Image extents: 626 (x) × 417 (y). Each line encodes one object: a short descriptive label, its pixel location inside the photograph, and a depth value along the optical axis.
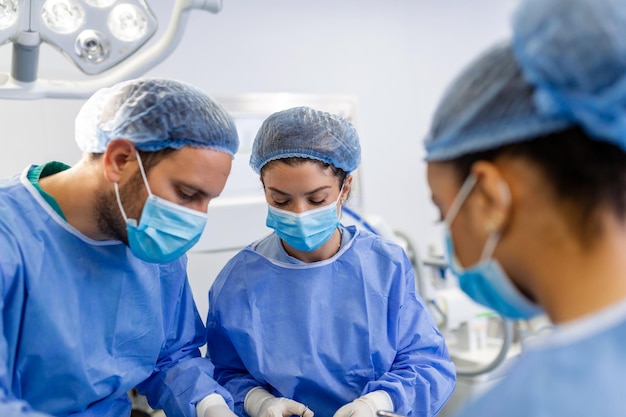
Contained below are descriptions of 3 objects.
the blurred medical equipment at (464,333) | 2.61
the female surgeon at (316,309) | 1.48
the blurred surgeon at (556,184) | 0.66
